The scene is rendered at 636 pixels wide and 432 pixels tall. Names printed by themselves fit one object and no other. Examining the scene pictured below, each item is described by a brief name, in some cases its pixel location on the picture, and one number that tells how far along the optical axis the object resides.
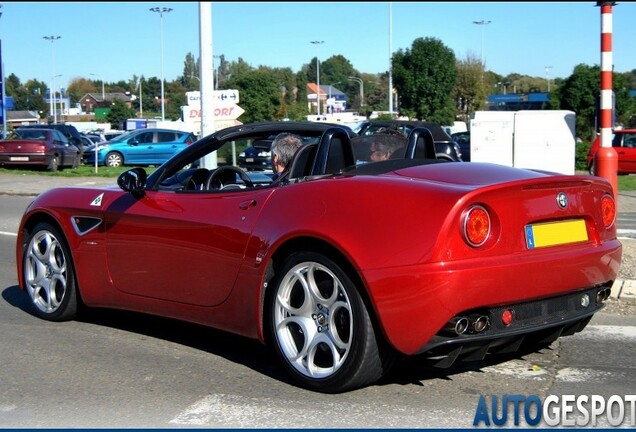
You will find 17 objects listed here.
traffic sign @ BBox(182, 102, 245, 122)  19.86
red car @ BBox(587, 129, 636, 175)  26.89
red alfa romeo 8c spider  4.12
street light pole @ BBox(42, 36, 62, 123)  77.39
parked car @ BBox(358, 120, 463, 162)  21.02
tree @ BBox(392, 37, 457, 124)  45.00
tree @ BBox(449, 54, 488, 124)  58.97
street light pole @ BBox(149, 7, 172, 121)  66.75
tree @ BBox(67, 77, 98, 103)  147.32
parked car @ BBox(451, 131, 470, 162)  31.11
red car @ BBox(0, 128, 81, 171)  25.81
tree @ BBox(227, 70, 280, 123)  33.34
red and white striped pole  8.41
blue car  30.75
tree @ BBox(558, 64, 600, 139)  39.38
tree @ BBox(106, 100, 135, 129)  90.22
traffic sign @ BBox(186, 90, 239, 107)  20.40
